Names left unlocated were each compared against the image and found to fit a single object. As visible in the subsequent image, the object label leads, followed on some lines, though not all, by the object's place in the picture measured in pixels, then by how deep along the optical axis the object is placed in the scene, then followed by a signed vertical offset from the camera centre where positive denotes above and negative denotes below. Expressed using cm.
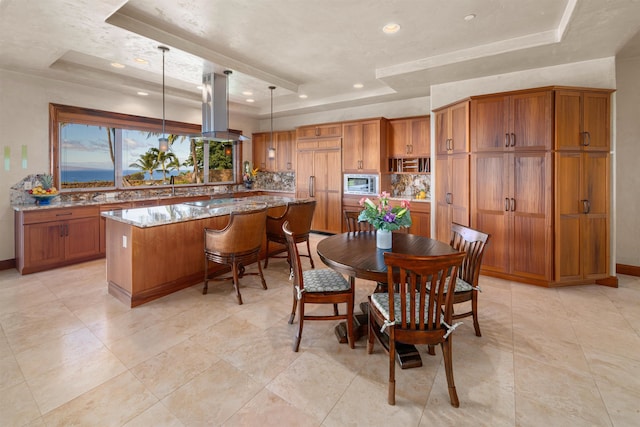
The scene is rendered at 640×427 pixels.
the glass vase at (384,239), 263 -27
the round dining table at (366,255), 218 -37
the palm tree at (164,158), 636 +109
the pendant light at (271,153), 583 +106
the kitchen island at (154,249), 322 -45
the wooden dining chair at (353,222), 373 -17
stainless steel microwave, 625 +50
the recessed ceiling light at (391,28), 334 +199
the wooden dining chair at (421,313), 178 -66
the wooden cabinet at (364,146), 614 +128
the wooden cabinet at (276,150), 773 +149
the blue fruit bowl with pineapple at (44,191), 449 +28
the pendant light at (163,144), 424 +90
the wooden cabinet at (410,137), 585 +138
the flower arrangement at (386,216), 259 -7
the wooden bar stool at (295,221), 425 -18
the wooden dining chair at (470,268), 250 -52
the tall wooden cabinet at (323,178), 670 +67
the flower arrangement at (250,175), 799 +88
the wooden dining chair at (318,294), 242 -68
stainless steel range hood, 452 +150
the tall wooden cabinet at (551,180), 366 +32
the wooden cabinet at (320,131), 665 +173
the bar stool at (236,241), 335 -36
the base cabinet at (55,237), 424 -40
